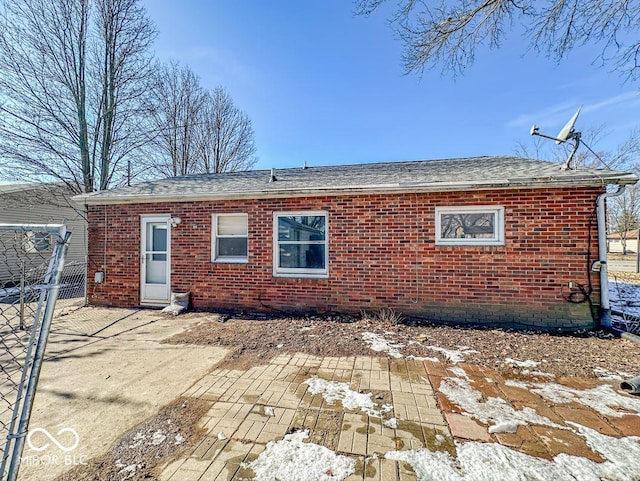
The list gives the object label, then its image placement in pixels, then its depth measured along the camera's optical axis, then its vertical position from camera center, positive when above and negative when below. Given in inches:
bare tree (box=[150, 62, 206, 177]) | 685.9 +325.7
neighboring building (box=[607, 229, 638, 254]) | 1277.1 +18.2
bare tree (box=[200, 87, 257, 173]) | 761.6 +308.9
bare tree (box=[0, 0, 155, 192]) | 417.4 +248.3
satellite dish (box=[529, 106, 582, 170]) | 223.5 +90.0
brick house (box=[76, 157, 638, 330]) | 211.6 +3.2
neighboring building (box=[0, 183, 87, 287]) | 446.6 +65.9
